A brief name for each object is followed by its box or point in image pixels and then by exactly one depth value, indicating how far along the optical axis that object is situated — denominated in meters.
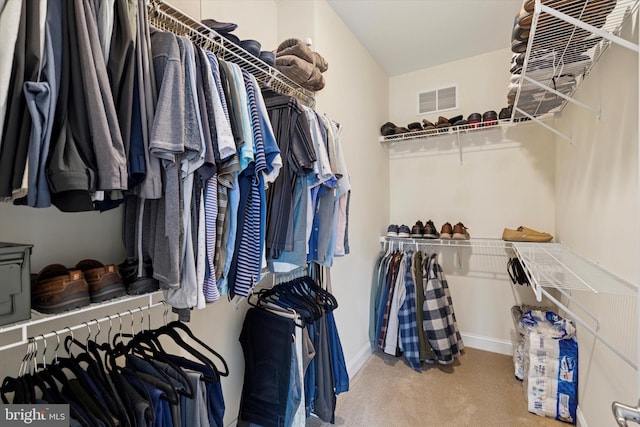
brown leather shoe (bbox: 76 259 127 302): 0.82
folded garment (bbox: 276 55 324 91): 1.56
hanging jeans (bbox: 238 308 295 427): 1.36
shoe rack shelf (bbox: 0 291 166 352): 0.67
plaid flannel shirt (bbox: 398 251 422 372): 2.37
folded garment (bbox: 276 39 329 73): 1.60
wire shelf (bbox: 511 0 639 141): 1.06
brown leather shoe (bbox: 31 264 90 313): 0.73
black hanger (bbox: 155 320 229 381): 0.96
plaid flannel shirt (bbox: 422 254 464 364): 2.33
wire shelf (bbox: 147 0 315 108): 0.99
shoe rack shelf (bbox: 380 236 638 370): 1.04
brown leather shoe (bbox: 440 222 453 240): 2.59
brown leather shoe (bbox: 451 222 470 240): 2.52
